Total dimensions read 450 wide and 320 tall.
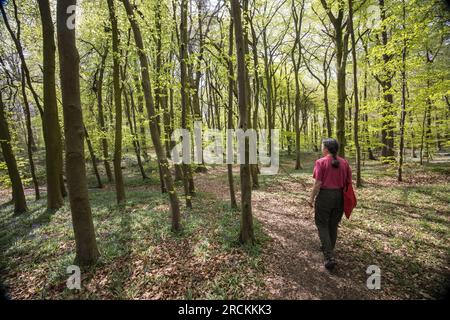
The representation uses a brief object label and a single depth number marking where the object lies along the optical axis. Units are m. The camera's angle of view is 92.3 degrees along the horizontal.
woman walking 4.09
